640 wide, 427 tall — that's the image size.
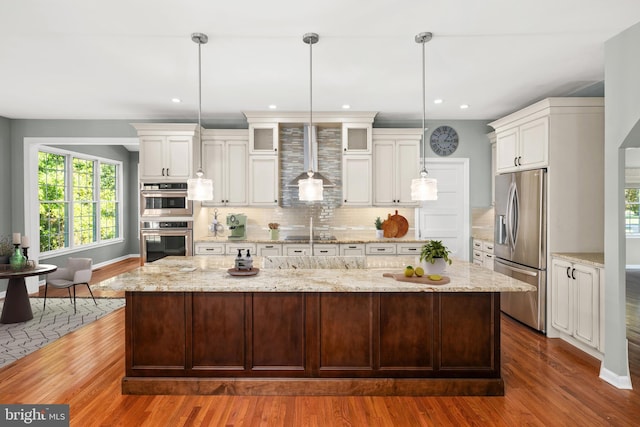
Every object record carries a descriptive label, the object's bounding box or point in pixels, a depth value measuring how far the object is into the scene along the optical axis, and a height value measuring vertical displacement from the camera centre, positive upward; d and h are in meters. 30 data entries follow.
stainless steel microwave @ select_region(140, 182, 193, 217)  5.14 +0.10
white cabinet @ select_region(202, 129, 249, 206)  5.43 +0.69
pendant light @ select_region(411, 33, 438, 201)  2.97 +0.20
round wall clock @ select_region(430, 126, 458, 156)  5.71 +1.13
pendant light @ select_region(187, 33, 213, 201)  2.88 +0.20
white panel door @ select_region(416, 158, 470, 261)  5.75 +0.02
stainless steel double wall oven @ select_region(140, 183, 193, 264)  5.12 -0.16
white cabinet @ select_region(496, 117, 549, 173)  3.93 +0.76
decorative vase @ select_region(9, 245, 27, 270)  4.32 -0.60
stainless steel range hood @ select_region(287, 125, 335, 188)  5.38 +0.93
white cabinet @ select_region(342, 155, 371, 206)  5.36 +0.45
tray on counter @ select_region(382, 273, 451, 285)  2.64 -0.51
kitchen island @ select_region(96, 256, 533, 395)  2.74 -0.99
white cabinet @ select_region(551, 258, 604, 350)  3.31 -0.88
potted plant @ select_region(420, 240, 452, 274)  2.82 -0.37
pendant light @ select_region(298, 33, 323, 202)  3.02 +0.19
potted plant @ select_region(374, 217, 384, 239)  5.54 -0.28
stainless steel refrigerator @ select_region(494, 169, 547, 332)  3.95 -0.32
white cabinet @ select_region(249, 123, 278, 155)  5.32 +1.08
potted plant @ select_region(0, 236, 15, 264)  4.40 -0.50
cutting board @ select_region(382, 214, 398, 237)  5.58 -0.26
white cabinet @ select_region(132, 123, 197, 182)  5.18 +0.81
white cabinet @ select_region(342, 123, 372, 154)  5.31 +1.09
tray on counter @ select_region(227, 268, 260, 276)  2.86 -0.48
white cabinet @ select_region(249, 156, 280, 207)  5.38 +0.45
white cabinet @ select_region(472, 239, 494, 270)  5.07 -0.60
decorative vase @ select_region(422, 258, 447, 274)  2.82 -0.43
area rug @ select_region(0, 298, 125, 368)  3.58 -1.33
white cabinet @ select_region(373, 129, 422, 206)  5.41 +0.71
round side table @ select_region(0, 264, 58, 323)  4.29 -1.09
